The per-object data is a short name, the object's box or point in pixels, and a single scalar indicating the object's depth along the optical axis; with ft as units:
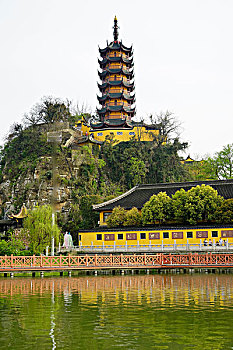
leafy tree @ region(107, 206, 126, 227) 145.89
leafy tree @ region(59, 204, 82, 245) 167.53
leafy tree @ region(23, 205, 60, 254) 125.18
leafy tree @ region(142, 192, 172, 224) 137.90
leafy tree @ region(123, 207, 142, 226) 143.33
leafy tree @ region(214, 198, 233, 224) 128.67
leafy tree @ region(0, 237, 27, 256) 113.80
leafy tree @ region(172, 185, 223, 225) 132.36
